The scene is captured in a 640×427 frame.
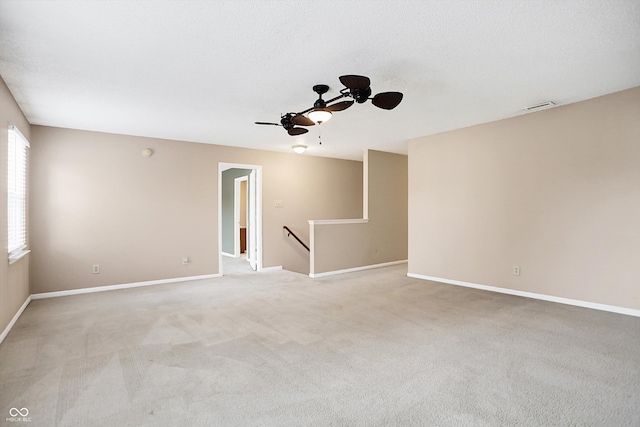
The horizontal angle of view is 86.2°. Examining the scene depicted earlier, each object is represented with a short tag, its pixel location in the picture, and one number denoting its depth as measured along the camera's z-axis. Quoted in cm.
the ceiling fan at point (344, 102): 266
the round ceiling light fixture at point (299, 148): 611
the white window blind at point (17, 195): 360
